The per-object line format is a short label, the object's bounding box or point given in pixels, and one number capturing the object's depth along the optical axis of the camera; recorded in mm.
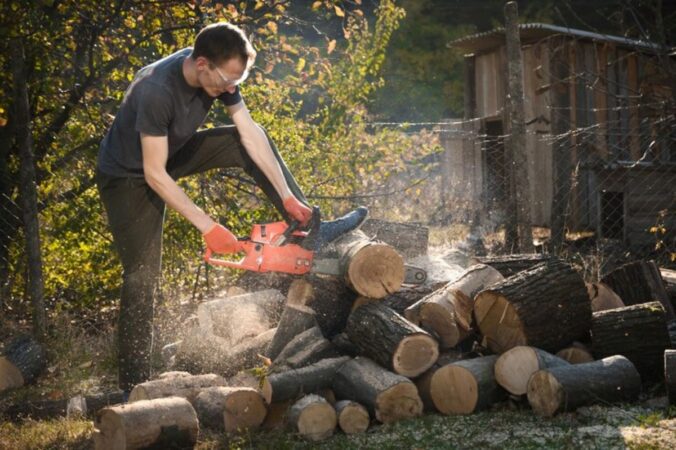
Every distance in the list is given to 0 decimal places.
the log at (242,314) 5613
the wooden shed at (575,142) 9906
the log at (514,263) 5488
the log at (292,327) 5219
